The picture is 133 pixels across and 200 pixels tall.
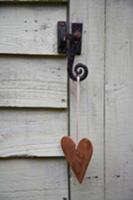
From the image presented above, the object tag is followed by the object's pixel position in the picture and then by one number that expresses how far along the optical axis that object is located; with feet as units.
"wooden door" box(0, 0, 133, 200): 3.21
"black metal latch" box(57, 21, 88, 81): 3.15
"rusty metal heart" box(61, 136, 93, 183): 3.09
